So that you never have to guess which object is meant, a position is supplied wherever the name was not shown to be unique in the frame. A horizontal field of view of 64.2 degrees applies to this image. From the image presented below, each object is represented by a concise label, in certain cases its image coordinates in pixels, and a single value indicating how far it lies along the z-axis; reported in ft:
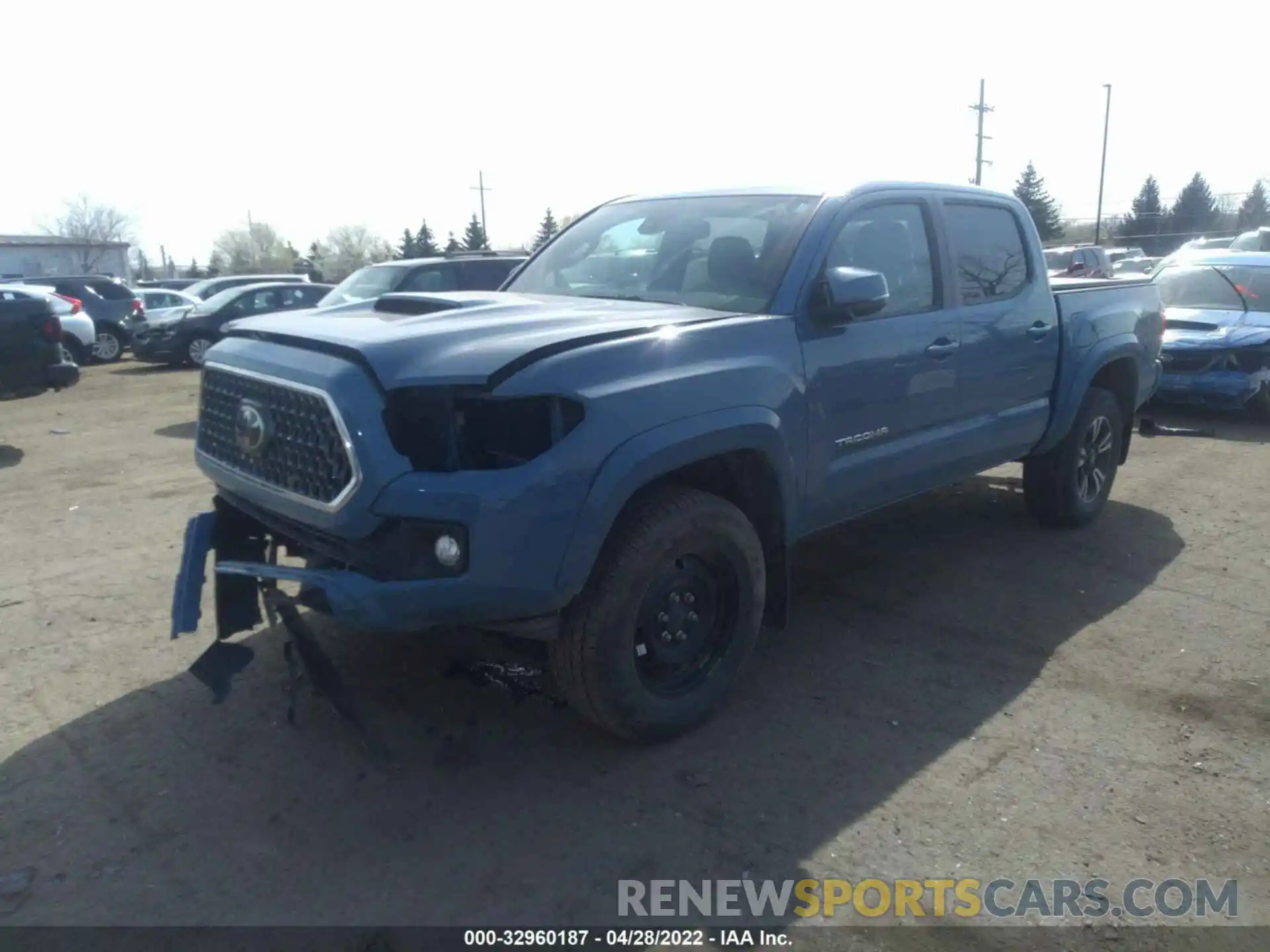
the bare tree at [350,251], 221.66
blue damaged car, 32.53
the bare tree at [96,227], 275.18
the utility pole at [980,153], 130.11
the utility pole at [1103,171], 163.88
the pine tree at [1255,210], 199.75
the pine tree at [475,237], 179.50
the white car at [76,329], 53.11
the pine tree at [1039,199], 174.09
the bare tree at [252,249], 261.65
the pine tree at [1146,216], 191.42
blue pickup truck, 10.00
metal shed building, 191.62
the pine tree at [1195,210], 192.13
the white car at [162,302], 70.54
